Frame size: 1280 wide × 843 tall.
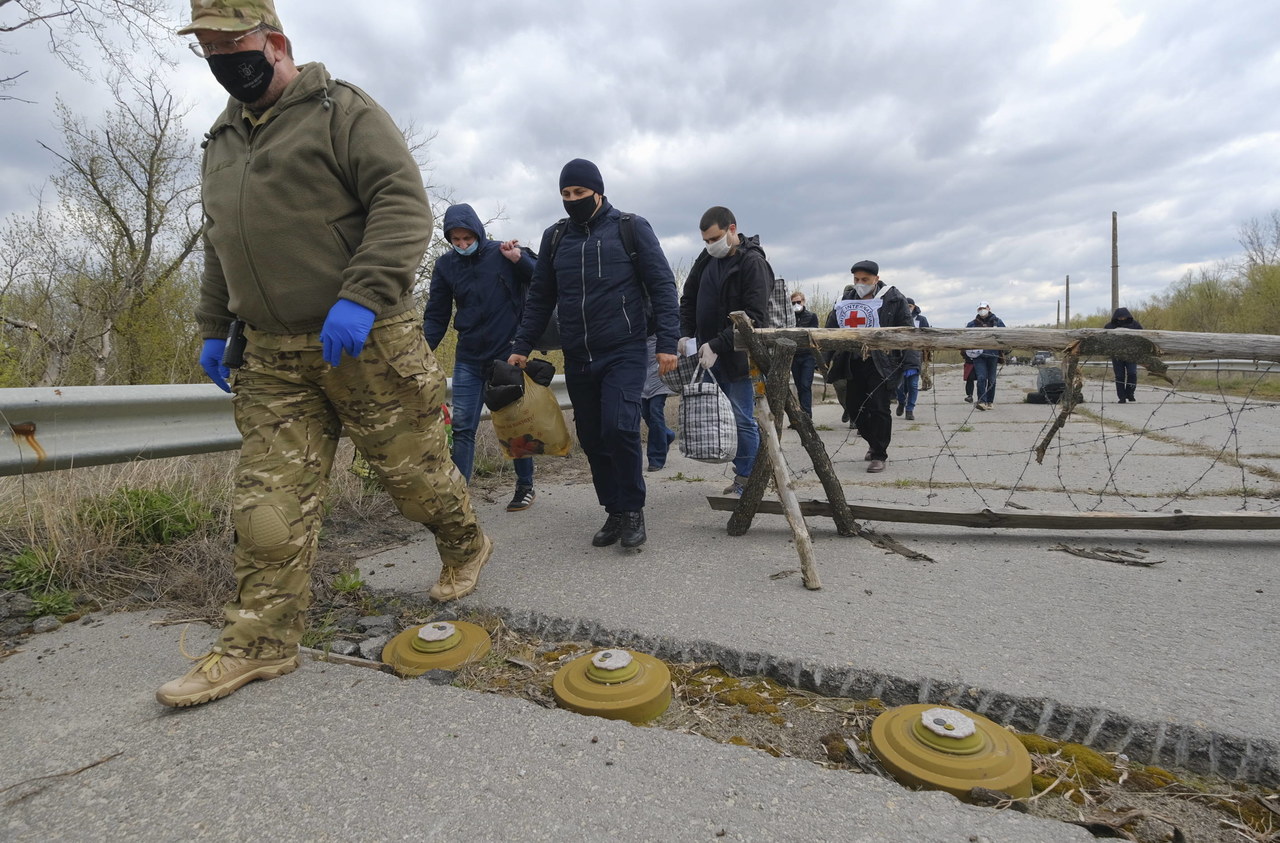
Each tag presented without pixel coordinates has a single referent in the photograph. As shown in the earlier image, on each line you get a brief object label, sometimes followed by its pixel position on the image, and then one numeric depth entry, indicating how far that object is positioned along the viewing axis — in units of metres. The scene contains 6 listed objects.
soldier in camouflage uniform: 2.10
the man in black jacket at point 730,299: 4.28
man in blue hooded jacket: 4.26
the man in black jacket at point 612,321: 3.39
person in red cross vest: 5.61
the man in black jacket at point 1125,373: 10.81
